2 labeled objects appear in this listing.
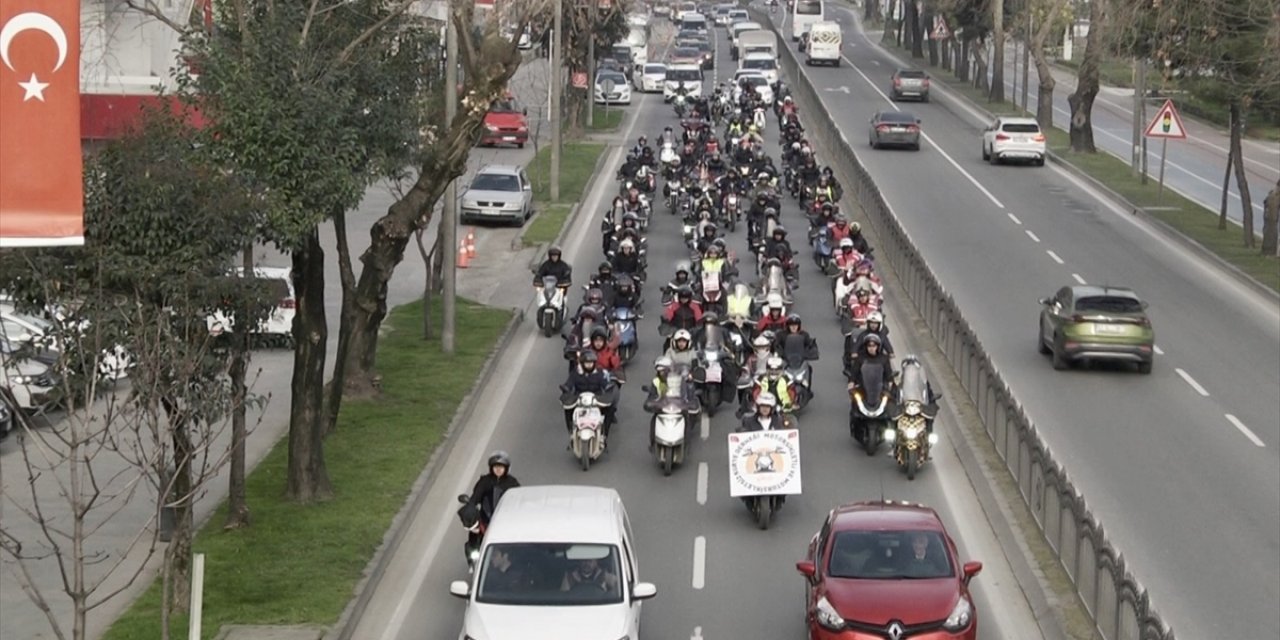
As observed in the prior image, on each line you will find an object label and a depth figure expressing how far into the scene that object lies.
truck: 101.43
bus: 120.38
